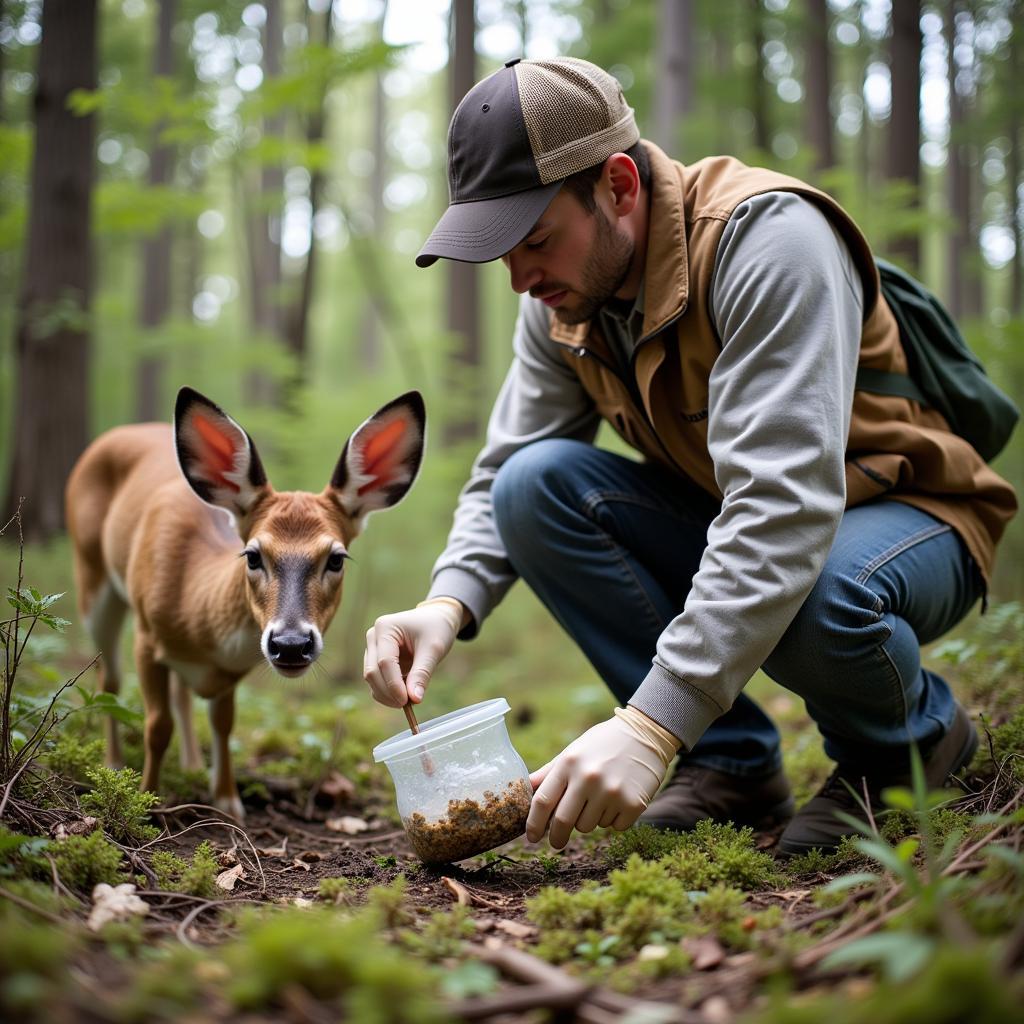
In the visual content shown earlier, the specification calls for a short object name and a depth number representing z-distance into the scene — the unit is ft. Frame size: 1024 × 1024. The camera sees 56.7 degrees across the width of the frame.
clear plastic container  8.23
